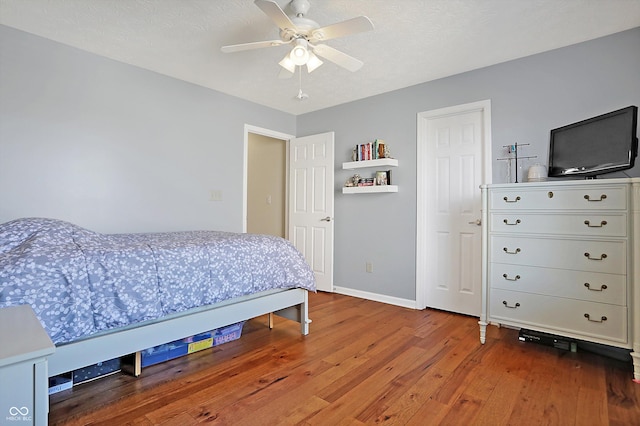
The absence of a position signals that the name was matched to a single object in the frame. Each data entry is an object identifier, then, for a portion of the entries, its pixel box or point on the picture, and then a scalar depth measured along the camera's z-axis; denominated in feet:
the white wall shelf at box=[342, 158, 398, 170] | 11.59
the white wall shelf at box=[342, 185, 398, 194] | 11.62
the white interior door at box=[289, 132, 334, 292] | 13.46
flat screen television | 6.75
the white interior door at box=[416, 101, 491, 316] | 10.26
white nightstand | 2.43
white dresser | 6.62
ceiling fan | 6.03
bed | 4.77
